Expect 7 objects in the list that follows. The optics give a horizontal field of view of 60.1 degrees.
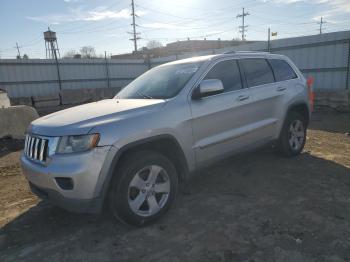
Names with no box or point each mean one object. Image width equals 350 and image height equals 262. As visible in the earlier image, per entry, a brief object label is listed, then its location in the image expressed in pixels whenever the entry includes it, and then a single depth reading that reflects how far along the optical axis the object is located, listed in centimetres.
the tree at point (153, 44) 7319
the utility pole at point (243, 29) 6469
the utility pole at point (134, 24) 5553
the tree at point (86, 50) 6166
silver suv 288
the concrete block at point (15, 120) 779
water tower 3722
